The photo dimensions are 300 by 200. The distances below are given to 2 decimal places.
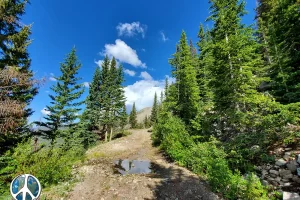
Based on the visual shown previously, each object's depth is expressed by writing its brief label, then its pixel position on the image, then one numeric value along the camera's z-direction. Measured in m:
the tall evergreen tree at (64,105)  19.19
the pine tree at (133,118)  67.13
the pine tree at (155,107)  63.04
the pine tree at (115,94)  33.19
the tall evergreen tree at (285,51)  13.01
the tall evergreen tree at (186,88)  20.98
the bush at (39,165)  8.22
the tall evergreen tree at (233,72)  11.60
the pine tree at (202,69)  26.34
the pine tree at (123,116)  34.92
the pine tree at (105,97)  31.36
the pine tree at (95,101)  29.97
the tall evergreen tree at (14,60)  7.70
